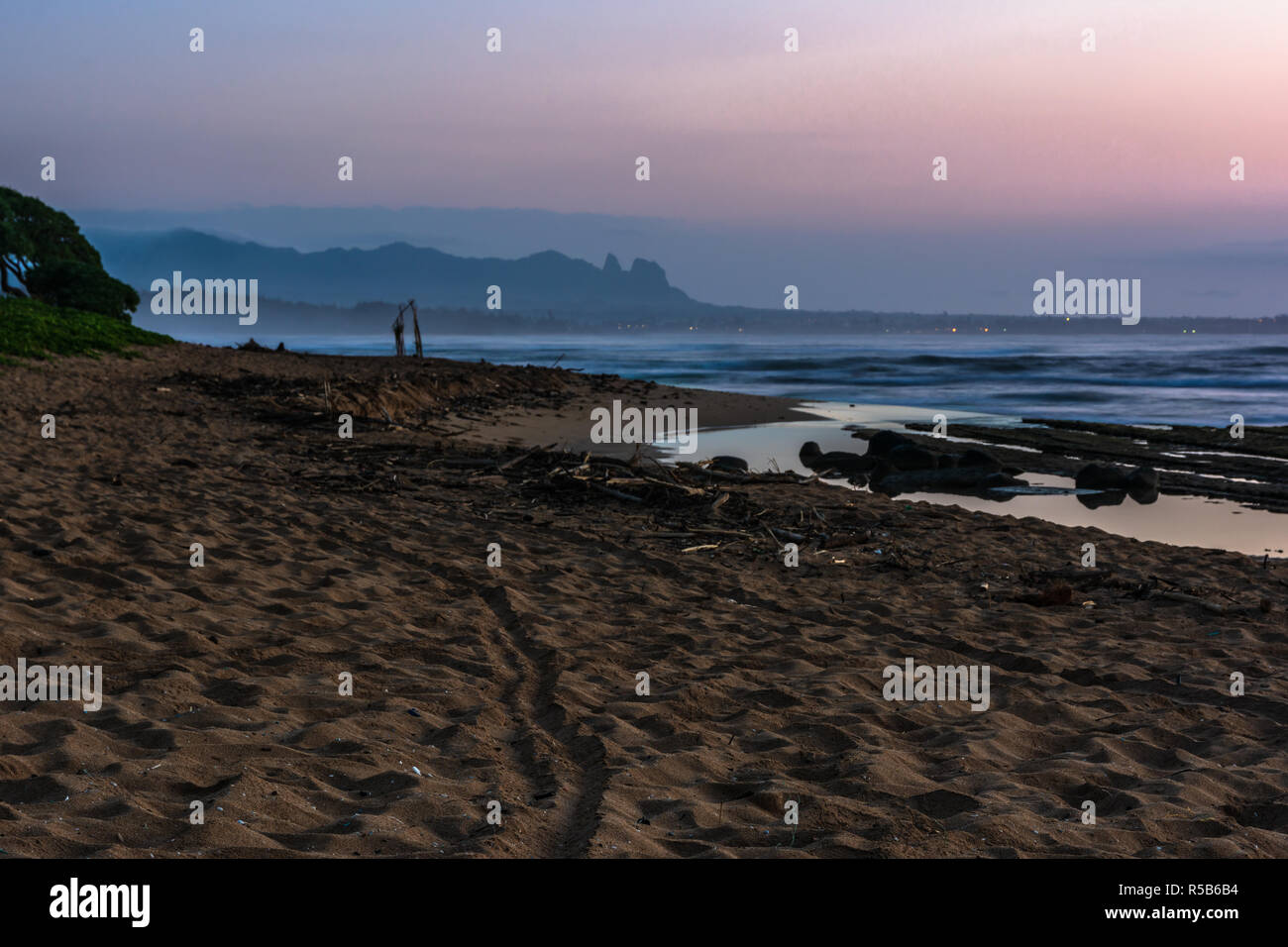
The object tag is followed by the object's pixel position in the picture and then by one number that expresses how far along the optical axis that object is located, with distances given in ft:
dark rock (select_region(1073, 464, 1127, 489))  53.06
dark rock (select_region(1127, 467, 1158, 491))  52.19
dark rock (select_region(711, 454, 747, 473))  47.85
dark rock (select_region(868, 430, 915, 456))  63.72
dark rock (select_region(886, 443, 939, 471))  58.08
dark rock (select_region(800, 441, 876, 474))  60.34
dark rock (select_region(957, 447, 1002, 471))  57.00
